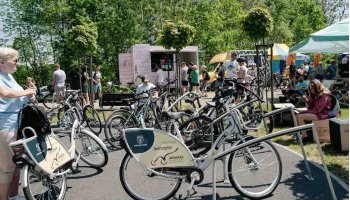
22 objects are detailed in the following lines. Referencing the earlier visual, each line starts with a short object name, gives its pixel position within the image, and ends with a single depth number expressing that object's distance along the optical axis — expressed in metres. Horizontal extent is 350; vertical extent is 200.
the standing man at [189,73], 17.58
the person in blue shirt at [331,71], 16.34
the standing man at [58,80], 13.48
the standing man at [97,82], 15.69
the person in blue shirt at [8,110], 3.69
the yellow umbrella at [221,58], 22.97
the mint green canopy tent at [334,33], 7.07
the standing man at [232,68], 13.56
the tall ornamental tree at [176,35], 12.48
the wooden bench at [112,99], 11.12
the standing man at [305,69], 18.31
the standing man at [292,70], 18.63
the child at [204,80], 18.80
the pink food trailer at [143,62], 20.31
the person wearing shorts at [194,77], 17.44
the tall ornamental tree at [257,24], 11.28
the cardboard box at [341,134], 6.17
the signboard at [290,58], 22.66
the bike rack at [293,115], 4.83
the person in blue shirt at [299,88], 12.62
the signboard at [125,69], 20.66
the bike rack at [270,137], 3.31
